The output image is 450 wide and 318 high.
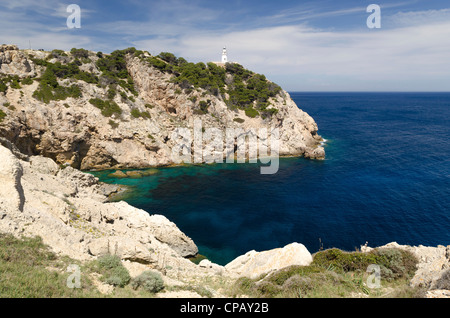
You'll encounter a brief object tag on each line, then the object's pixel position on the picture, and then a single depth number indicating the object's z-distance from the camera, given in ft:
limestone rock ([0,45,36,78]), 156.35
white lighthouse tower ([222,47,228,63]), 288.92
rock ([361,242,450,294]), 33.26
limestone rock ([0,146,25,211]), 45.66
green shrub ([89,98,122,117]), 172.55
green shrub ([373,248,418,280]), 43.70
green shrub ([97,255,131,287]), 35.37
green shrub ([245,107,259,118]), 215.12
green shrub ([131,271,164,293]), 35.19
